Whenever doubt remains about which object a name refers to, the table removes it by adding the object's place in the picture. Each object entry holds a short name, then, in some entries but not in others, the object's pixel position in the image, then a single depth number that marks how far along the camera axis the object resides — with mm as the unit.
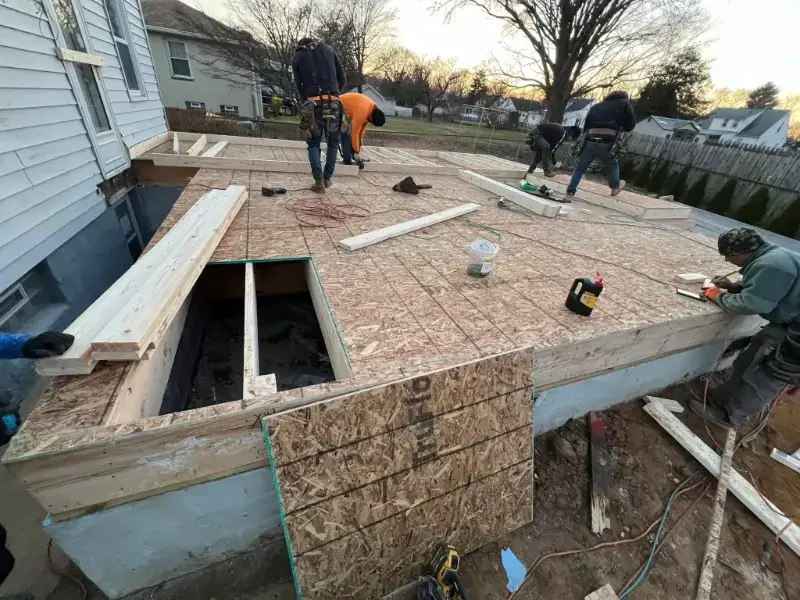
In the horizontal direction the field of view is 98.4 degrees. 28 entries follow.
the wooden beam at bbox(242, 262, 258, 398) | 1741
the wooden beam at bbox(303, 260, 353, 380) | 2014
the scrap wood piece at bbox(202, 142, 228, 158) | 5811
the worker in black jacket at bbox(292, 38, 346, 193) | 4160
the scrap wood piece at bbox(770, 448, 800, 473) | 2801
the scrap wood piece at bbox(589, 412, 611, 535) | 2303
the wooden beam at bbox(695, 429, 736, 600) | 1994
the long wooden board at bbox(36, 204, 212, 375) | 1577
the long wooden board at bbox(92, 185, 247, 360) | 1671
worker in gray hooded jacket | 2539
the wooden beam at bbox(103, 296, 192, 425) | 1582
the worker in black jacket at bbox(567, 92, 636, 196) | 5270
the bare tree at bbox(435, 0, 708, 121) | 13414
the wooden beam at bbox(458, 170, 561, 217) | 4996
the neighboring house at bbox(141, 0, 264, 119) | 15219
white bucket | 2914
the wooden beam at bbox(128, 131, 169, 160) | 5457
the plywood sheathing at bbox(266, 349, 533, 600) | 1624
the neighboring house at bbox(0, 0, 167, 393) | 2920
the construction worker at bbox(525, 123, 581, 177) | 6594
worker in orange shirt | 5395
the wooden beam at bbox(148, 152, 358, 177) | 5352
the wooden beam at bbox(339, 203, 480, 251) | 3297
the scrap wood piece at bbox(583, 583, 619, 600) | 1908
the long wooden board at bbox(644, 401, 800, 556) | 2301
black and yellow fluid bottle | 2443
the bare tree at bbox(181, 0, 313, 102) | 14344
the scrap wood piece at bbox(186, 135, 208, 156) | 6066
